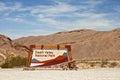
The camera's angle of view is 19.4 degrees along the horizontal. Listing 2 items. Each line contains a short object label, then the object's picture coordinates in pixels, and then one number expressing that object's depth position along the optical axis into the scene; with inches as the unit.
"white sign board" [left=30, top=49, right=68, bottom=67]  1428.4
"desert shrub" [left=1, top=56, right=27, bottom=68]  1879.3
